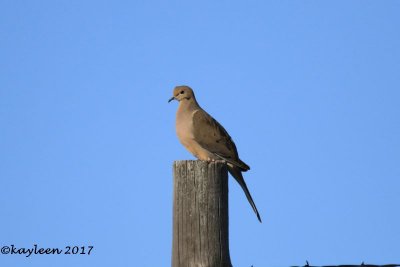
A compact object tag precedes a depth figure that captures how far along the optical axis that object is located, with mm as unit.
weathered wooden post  8148
